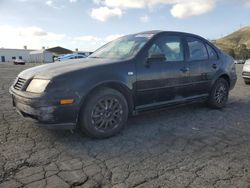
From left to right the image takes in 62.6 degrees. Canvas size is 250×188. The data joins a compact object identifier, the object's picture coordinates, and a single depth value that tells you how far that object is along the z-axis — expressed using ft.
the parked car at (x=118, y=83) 9.07
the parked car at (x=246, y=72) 27.71
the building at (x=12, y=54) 217.38
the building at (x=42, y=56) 189.66
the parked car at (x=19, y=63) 122.75
